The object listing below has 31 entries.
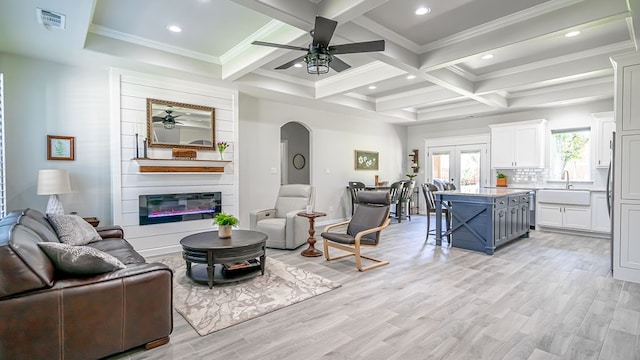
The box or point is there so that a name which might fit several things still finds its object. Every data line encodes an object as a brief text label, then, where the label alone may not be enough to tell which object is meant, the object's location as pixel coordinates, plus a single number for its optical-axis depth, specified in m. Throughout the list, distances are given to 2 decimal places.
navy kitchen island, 4.72
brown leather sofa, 1.80
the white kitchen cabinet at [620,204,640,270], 3.54
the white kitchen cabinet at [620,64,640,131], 3.47
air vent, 2.86
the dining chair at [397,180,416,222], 7.81
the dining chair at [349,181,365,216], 7.90
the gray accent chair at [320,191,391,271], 4.05
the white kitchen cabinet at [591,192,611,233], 5.91
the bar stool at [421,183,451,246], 5.41
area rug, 2.71
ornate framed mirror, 4.75
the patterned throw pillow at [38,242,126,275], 2.05
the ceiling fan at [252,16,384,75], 2.81
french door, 8.20
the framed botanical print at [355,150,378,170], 8.33
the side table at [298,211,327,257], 4.63
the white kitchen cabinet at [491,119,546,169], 6.86
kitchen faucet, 6.63
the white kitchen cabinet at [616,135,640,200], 3.50
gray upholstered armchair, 4.95
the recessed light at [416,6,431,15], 3.31
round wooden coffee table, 3.32
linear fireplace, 4.70
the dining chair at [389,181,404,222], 7.63
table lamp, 3.74
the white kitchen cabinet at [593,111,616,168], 5.98
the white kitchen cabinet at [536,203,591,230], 6.13
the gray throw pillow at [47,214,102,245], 3.20
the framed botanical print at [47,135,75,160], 4.13
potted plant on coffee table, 3.65
